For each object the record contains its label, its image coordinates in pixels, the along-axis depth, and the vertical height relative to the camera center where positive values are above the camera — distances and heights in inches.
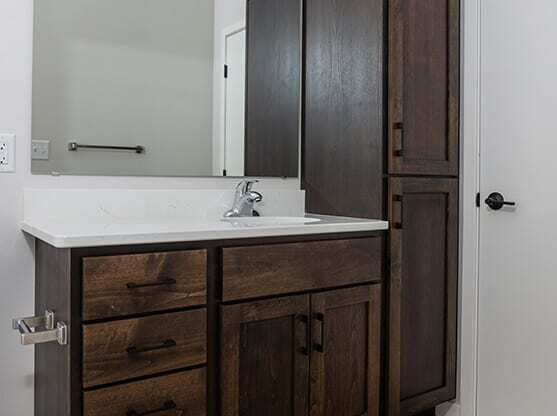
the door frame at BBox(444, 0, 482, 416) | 78.2 -0.1
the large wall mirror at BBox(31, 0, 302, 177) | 66.5 +15.2
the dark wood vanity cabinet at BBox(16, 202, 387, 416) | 49.0 -13.4
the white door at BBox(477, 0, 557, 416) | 69.6 -2.1
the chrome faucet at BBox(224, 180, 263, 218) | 77.3 -0.9
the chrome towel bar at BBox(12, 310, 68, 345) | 49.8 -13.9
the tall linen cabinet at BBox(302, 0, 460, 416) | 71.1 +6.1
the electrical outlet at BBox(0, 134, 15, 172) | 62.9 +4.8
